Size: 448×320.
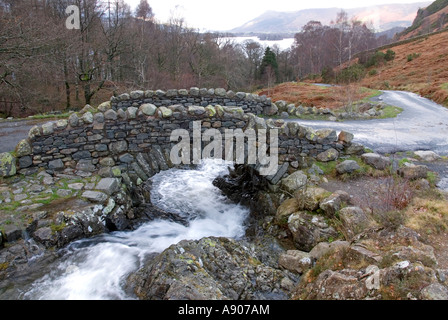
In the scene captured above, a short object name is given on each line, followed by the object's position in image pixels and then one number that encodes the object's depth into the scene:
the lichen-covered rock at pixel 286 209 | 5.96
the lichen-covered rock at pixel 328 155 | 7.05
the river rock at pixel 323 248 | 4.20
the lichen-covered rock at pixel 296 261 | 4.36
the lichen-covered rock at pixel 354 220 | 4.61
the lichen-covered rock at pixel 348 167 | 6.55
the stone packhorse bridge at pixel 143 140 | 6.42
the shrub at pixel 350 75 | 25.53
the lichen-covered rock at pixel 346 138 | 7.20
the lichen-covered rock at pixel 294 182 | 6.48
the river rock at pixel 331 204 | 5.29
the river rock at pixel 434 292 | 2.56
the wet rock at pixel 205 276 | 3.60
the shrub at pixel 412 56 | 33.76
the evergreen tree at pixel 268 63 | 42.31
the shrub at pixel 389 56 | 37.16
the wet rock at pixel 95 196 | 5.90
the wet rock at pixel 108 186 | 6.23
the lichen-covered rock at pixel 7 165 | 5.95
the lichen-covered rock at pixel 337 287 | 2.96
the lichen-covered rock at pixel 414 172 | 5.92
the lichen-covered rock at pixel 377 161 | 6.63
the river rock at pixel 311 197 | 5.64
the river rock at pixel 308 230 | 5.10
